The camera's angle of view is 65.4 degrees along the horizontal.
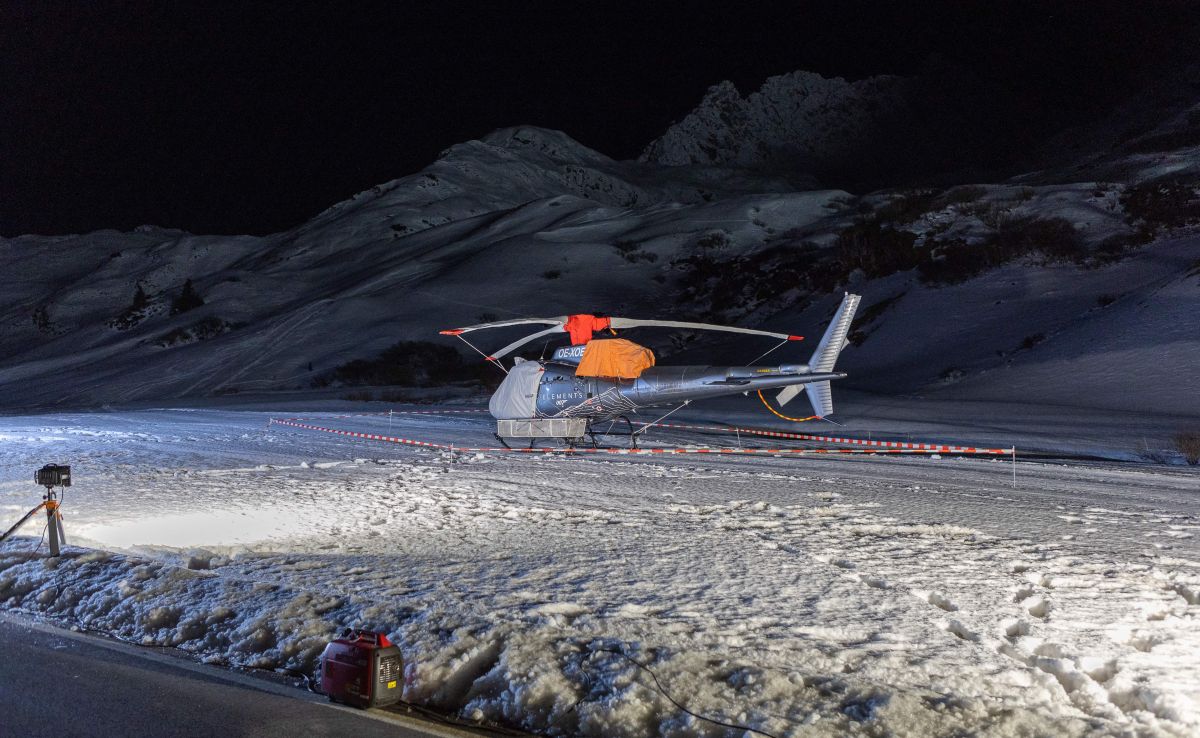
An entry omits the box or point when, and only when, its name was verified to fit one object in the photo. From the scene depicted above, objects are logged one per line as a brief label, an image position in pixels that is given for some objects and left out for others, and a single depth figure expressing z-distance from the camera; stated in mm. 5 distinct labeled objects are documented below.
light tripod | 7879
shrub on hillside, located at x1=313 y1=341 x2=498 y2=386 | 38875
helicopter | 14633
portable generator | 4918
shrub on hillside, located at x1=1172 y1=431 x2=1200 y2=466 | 15164
